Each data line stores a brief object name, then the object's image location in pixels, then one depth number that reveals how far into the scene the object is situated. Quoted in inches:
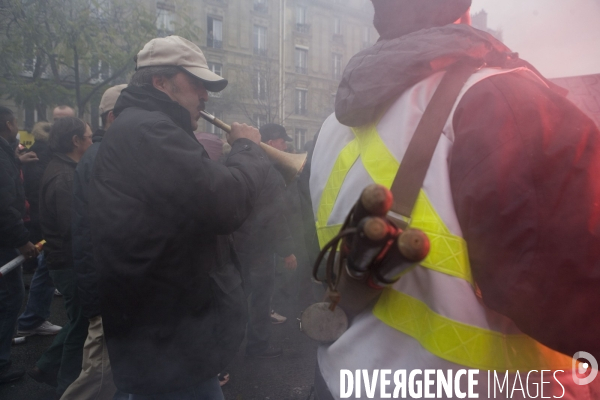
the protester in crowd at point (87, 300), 84.3
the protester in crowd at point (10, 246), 123.0
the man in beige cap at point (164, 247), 57.3
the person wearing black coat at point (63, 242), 101.0
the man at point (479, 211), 30.4
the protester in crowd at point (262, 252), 141.3
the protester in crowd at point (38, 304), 160.6
